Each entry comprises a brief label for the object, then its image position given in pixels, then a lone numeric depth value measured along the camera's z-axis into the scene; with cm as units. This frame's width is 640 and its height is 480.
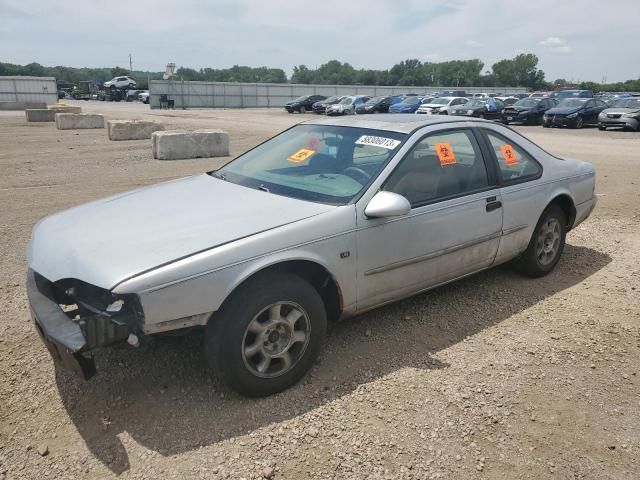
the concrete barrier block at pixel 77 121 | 2108
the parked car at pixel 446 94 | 4077
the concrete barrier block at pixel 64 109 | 2645
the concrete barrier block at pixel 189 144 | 1240
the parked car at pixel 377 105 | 3612
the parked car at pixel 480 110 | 2808
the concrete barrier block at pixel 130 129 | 1675
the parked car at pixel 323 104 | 3931
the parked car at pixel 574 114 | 2533
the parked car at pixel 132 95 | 5775
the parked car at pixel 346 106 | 3628
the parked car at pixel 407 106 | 3356
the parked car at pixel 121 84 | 6019
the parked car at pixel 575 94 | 3634
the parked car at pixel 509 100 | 3542
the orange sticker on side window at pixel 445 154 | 384
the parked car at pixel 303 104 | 4116
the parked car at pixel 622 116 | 2284
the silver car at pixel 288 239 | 255
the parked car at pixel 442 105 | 2975
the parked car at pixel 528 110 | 2738
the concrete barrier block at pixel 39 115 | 2539
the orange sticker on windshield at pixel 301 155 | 387
